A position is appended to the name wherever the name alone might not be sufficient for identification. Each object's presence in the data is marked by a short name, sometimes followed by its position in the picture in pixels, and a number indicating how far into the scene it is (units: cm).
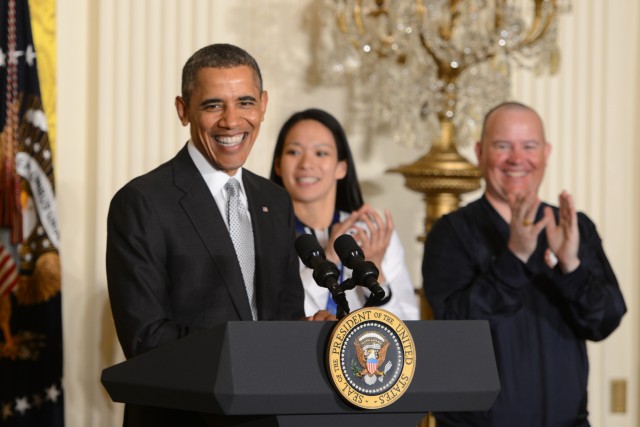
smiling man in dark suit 486
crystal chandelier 909
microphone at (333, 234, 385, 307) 435
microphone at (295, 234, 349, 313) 437
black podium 412
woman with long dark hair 762
